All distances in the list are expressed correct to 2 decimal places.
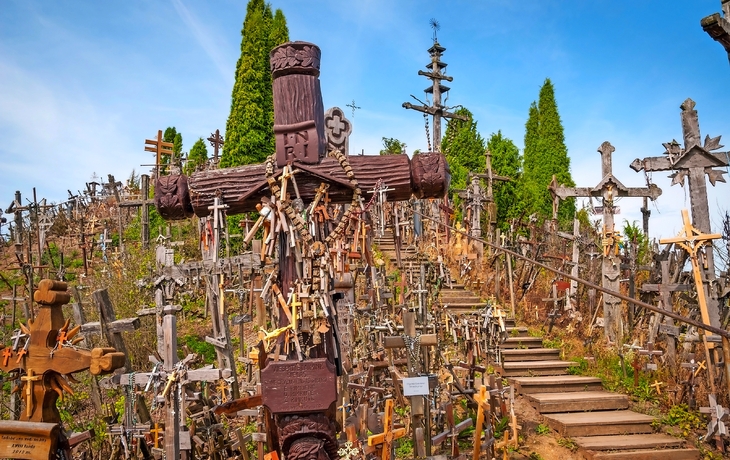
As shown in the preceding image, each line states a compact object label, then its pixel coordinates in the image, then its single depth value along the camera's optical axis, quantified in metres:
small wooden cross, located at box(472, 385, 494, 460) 5.90
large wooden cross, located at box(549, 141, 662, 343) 10.32
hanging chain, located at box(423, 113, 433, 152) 17.95
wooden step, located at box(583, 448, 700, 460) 7.02
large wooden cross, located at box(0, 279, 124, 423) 4.08
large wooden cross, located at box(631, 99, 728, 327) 7.59
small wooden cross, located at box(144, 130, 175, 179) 16.86
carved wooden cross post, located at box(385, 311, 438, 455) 5.39
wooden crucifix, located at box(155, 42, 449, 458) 3.29
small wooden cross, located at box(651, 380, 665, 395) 8.59
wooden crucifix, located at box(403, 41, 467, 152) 17.98
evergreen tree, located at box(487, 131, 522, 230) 19.55
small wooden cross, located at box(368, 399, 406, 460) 5.22
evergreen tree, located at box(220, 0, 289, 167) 17.52
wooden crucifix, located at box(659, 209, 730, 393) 7.21
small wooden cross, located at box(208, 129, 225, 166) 19.51
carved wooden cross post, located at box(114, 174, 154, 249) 15.11
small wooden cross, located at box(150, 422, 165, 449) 6.26
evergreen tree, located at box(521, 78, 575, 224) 21.95
